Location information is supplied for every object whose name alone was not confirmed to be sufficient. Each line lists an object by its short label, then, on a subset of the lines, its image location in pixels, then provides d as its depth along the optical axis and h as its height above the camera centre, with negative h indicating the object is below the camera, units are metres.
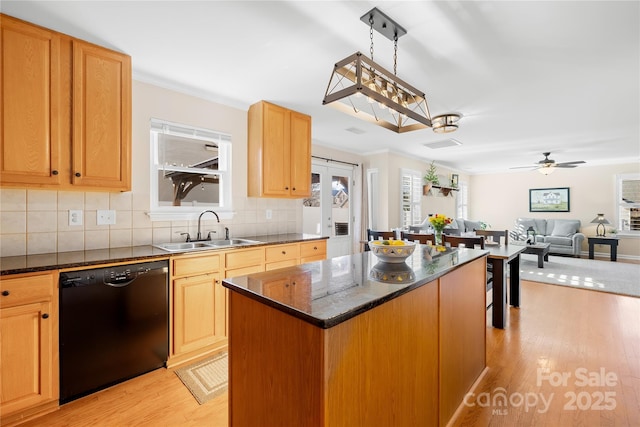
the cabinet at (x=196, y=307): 2.33 -0.78
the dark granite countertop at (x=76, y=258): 1.71 -0.30
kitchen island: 0.96 -0.51
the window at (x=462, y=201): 8.84 +0.38
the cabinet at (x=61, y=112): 1.85 +0.71
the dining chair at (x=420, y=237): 3.55 -0.30
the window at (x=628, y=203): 7.11 +0.25
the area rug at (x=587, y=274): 4.52 -1.10
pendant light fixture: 1.52 +0.77
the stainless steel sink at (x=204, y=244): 2.71 -0.29
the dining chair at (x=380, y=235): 3.63 -0.28
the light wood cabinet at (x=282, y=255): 2.94 -0.43
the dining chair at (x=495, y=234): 3.68 -0.27
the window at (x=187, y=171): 2.79 +0.45
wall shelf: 6.81 +0.61
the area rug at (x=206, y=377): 2.03 -1.23
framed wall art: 8.02 +0.39
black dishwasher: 1.84 -0.76
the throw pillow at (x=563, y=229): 7.38 -0.40
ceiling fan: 5.93 +0.99
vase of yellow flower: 3.44 -0.10
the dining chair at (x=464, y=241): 3.09 -0.30
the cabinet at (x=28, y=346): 1.64 -0.77
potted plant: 6.81 +0.81
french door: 5.02 +0.11
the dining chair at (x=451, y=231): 3.88 -0.24
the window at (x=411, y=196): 6.16 +0.38
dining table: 3.02 -0.71
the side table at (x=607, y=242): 6.64 -0.67
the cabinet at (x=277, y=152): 3.26 +0.72
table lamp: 6.94 -0.21
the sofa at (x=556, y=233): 7.03 -0.52
